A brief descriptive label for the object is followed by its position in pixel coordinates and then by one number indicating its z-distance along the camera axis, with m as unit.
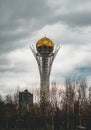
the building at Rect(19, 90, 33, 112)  61.22
